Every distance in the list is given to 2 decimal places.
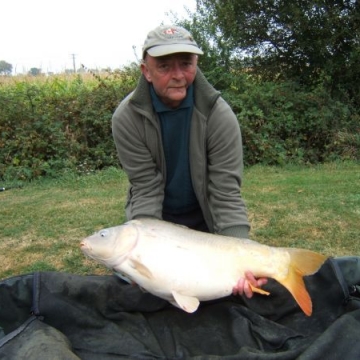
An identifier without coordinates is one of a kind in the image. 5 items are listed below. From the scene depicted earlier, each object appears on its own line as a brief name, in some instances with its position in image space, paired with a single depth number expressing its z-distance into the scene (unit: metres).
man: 2.38
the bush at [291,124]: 6.93
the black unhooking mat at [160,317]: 2.32
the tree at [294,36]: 7.54
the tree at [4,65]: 18.67
